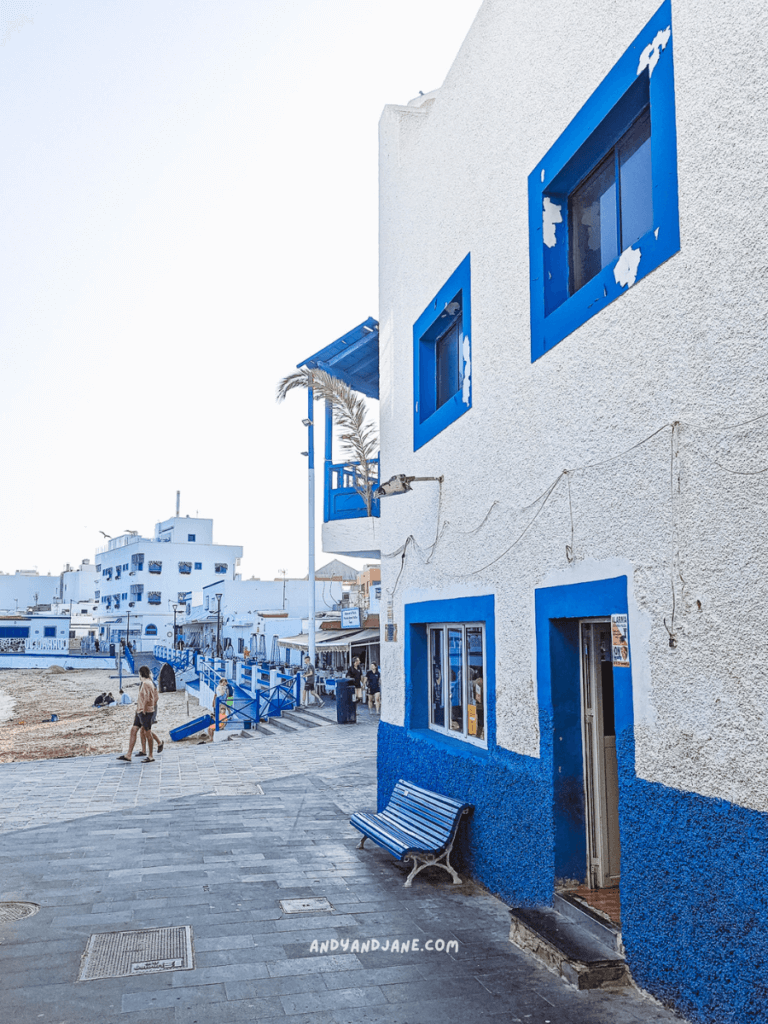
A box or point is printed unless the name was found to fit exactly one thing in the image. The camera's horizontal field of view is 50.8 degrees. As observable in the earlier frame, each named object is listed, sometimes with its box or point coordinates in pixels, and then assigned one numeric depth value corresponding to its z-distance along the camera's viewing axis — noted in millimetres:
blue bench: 6988
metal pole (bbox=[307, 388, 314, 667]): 24141
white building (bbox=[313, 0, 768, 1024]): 4035
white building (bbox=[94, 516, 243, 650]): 82188
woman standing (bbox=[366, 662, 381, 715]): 23375
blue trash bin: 18969
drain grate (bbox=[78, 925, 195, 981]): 5113
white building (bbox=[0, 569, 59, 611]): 110250
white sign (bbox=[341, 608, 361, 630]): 28266
